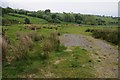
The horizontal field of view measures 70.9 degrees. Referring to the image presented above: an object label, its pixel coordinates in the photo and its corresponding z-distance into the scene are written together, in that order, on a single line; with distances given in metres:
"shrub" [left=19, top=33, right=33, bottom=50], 4.10
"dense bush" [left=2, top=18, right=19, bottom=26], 21.77
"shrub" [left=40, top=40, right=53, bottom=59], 4.36
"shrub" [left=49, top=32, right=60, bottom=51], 4.81
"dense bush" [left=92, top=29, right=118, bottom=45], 7.07
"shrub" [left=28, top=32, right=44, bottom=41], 6.65
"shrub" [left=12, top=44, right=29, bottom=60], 3.61
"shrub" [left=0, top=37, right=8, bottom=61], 3.57
